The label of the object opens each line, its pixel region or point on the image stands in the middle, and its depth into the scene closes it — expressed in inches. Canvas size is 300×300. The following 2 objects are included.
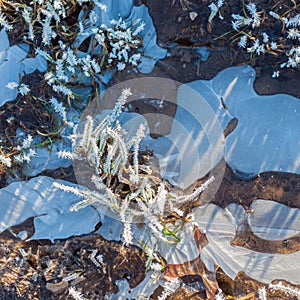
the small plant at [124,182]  45.5
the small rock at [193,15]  46.6
